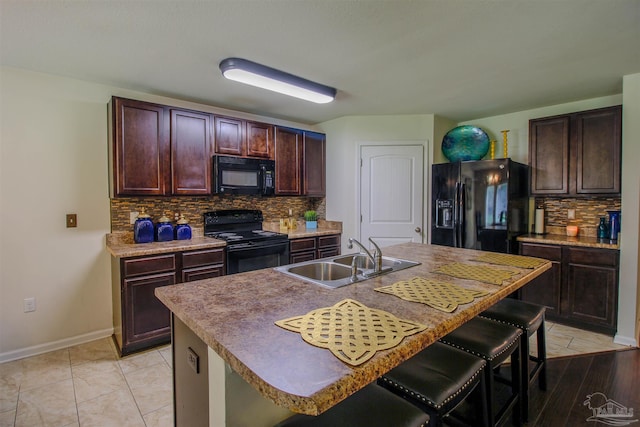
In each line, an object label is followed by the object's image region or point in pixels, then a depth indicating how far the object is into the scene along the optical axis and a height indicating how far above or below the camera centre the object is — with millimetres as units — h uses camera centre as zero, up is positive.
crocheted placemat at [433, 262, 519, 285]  1646 -389
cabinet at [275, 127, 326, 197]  3788 +524
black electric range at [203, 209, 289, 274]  3084 -364
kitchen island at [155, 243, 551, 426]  766 -418
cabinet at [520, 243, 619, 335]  2840 -801
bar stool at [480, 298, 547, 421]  1824 -721
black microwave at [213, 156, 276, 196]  3236 +310
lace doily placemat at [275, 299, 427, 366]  897 -410
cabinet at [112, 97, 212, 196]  2709 +503
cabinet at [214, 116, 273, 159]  3279 +728
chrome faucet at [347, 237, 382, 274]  1813 -328
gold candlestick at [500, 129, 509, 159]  3751 +734
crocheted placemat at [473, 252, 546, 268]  1984 -379
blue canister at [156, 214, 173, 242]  2996 -246
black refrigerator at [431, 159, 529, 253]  3213 -6
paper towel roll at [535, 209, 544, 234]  3596 -226
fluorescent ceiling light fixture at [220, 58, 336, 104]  2348 +1012
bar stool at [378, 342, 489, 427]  1188 -710
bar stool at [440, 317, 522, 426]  1507 -705
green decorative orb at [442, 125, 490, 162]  3799 +734
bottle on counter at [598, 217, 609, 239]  3182 -264
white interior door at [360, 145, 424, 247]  3945 +124
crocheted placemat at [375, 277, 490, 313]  1292 -401
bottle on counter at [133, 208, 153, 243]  2895 -229
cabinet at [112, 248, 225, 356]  2527 -723
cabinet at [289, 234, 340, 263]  3582 -525
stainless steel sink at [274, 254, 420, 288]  1828 -394
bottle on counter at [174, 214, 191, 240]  3117 -257
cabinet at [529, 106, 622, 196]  2932 +505
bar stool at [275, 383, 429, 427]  1005 -695
